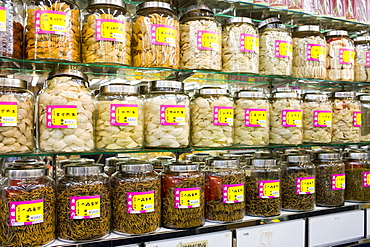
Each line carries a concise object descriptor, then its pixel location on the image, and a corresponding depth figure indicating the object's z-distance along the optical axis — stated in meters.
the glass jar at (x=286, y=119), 1.93
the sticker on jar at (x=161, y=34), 1.61
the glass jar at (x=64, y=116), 1.39
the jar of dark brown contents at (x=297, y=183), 1.89
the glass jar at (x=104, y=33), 1.51
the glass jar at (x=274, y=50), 1.93
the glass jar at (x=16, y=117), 1.32
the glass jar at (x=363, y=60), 2.29
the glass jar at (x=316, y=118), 2.03
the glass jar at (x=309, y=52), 2.04
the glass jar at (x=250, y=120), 1.83
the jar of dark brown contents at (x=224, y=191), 1.68
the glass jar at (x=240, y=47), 1.82
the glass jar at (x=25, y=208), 1.30
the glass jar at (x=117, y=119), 1.50
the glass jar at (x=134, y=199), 1.49
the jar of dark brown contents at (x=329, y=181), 2.01
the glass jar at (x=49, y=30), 1.41
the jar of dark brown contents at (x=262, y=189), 1.78
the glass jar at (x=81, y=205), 1.40
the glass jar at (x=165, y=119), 1.59
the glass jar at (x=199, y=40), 1.72
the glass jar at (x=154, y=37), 1.61
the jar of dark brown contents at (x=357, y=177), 2.14
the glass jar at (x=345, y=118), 2.13
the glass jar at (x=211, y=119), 1.72
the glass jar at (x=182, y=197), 1.57
